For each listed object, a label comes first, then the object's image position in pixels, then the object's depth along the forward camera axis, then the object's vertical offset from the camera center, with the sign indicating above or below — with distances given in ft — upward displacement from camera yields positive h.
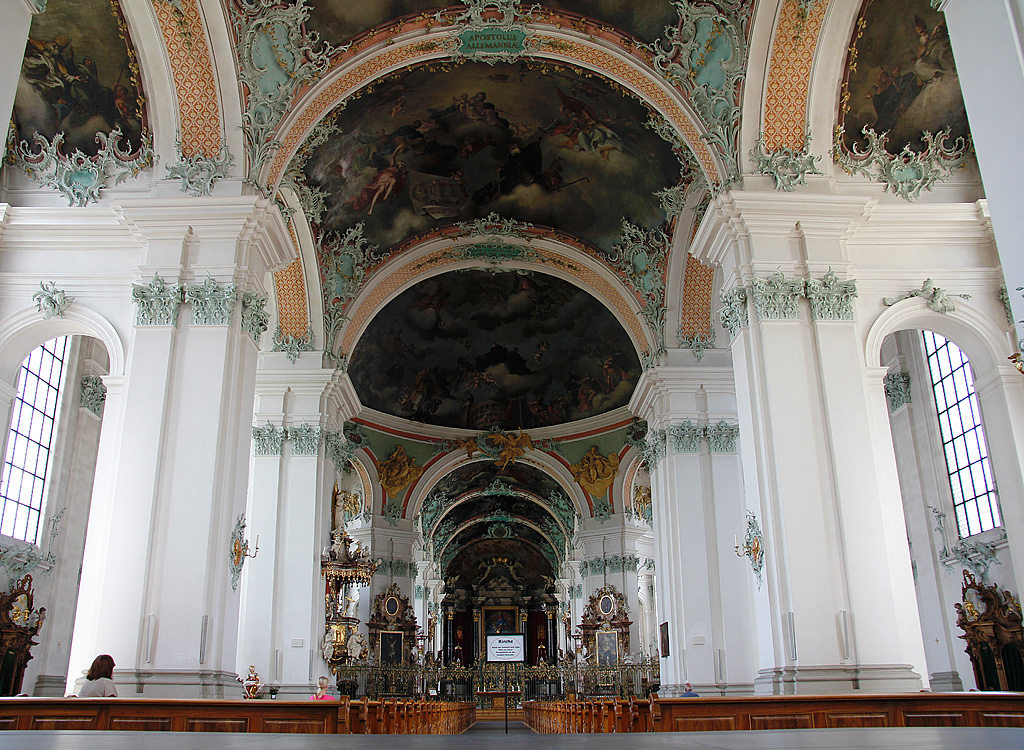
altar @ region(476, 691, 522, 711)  121.70 -4.84
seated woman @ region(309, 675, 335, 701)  44.73 -0.95
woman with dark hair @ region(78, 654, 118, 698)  27.04 -0.28
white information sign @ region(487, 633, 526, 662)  152.25 +2.62
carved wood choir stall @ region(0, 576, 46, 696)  41.06 +1.86
